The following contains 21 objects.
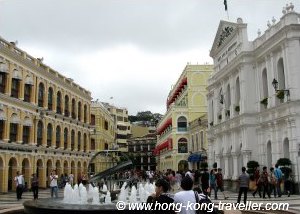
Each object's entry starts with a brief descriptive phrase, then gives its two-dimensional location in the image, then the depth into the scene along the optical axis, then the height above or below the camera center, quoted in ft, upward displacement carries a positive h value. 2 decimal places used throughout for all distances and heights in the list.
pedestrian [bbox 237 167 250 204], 58.80 -2.86
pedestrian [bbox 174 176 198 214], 23.99 -1.90
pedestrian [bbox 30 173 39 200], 81.69 -4.14
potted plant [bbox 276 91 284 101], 87.28 +14.61
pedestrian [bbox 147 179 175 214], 23.93 -1.87
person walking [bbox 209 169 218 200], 75.92 -3.08
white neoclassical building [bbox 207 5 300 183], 86.18 +17.25
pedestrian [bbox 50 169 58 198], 82.64 -3.85
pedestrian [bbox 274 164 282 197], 76.76 -2.78
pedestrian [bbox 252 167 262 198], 79.22 -3.42
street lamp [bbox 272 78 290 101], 85.97 +15.63
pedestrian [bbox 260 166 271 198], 77.29 -3.46
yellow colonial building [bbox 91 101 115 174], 194.80 +16.91
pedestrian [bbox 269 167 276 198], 77.41 -3.45
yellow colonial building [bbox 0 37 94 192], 110.01 +15.12
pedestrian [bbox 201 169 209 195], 48.33 -2.43
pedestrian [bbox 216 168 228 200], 77.51 -3.15
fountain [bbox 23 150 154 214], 39.27 -4.14
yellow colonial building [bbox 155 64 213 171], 207.92 +27.86
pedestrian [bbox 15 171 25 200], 83.61 -3.84
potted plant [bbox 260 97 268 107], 98.41 +14.93
